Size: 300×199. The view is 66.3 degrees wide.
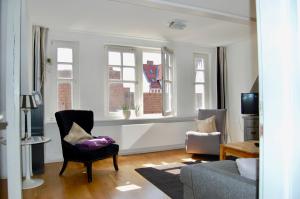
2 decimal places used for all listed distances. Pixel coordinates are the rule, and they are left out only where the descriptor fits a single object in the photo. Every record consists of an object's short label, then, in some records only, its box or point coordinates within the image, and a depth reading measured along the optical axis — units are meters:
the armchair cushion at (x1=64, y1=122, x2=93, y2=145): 3.41
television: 4.60
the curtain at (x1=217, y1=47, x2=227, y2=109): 5.62
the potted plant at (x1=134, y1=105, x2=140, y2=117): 4.95
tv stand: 4.57
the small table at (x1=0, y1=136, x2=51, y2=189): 2.95
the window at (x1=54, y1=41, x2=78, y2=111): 4.34
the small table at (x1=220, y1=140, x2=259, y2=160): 2.98
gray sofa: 1.31
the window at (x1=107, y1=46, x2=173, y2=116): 4.80
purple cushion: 3.25
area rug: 2.79
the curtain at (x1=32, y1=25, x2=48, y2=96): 3.79
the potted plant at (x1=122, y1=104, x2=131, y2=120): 4.71
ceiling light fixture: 3.77
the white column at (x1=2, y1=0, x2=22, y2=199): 1.74
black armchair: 3.16
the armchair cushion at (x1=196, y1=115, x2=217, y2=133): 4.54
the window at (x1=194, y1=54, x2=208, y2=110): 5.67
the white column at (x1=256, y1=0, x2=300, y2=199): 0.68
